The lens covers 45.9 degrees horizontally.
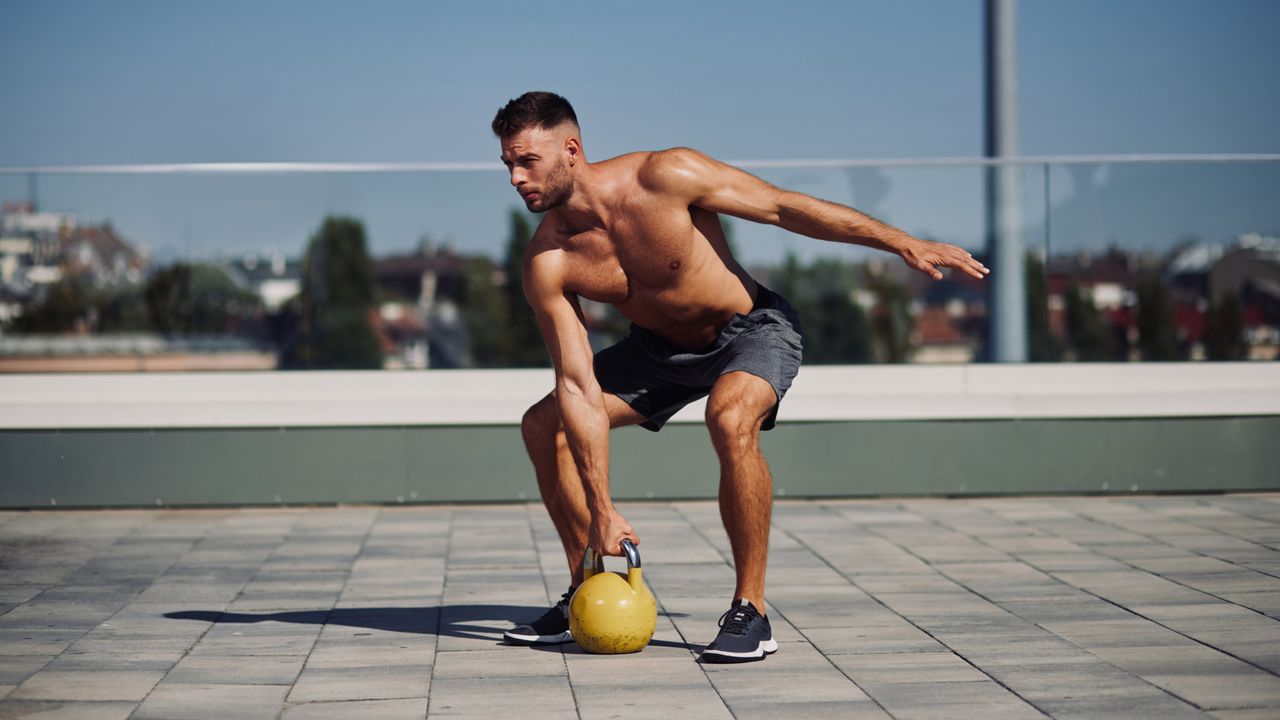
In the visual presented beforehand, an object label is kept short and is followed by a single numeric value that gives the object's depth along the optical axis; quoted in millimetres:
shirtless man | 4539
